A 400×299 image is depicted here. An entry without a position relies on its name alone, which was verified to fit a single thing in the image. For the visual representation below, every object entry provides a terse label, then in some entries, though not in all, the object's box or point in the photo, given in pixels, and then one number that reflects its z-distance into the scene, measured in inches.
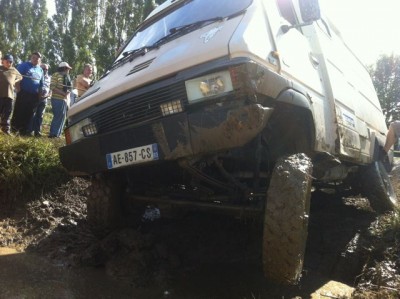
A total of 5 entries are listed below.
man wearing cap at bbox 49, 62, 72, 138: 253.4
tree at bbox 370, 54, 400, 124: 967.0
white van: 96.4
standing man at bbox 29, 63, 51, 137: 244.4
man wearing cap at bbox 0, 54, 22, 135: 228.5
